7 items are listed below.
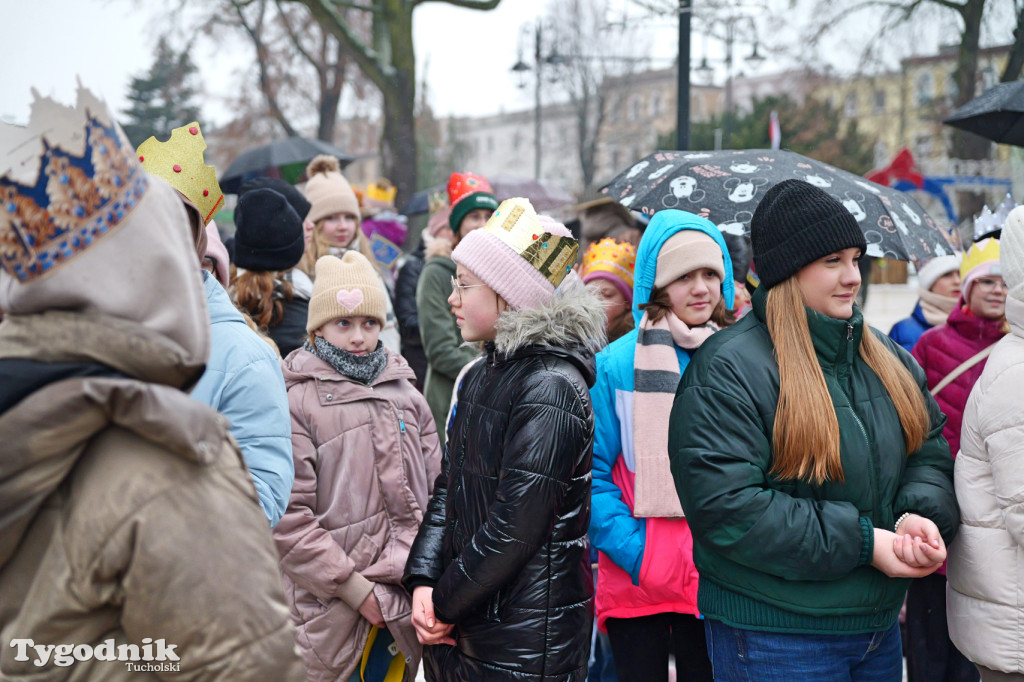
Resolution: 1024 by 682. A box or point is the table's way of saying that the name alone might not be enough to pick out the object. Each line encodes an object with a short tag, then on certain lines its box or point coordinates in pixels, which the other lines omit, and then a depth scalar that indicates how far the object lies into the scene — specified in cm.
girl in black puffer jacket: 286
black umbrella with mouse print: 414
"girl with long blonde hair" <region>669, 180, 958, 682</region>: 276
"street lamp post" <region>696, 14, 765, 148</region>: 959
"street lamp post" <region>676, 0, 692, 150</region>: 623
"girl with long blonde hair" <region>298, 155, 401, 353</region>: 617
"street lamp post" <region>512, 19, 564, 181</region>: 2043
